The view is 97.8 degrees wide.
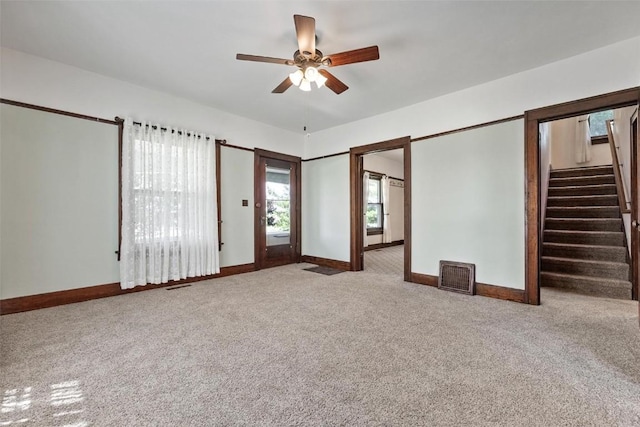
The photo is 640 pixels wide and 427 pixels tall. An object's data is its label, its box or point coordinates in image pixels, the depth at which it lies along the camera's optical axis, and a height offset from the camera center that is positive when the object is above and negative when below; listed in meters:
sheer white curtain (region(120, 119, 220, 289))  3.46 +0.15
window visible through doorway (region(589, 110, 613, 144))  5.88 +1.92
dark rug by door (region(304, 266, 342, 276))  4.68 -0.95
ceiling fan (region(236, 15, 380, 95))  2.16 +1.37
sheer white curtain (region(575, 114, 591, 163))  5.79 +1.54
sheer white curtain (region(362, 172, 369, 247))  7.64 +0.74
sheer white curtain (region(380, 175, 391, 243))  8.23 +0.16
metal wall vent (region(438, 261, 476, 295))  3.50 -0.80
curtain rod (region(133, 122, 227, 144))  3.60 +1.20
